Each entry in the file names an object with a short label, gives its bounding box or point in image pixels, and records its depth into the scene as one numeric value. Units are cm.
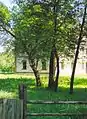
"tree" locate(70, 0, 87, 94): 2006
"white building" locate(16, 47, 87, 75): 5176
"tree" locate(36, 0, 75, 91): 2083
